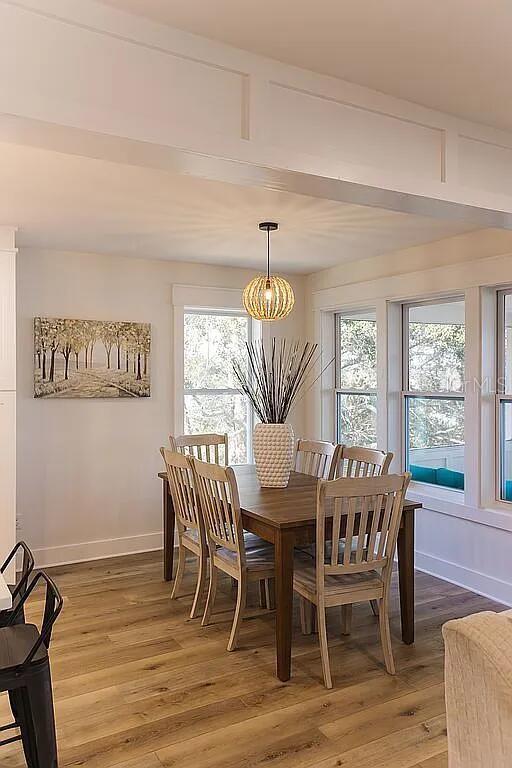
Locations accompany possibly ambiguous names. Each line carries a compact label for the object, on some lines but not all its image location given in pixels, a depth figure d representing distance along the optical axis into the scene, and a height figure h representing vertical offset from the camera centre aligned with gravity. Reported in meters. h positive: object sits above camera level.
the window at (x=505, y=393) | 4.05 -0.04
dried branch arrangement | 5.57 +0.25
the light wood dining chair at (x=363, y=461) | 3.75 -0.49
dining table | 2.89 -0.73
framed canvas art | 4.65 +0.23
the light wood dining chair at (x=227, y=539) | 3.14 -0.83
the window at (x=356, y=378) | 5.28 +0.07
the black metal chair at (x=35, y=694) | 1.97 -1.02
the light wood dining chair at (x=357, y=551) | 2.81 -0.80
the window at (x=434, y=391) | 4.40 -0.03
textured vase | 3.82 -0.42
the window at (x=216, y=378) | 5.41 +0.08
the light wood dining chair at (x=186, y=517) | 3.61 -0.82
